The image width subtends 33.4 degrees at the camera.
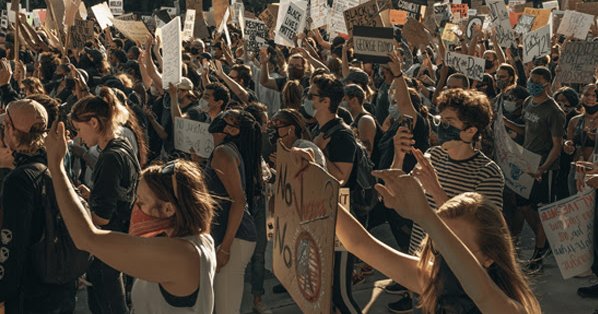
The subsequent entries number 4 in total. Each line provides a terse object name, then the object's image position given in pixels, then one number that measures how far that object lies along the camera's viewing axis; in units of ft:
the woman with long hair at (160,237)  11.02
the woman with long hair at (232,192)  17.92
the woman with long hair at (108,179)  17.07
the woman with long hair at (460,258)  9.34
